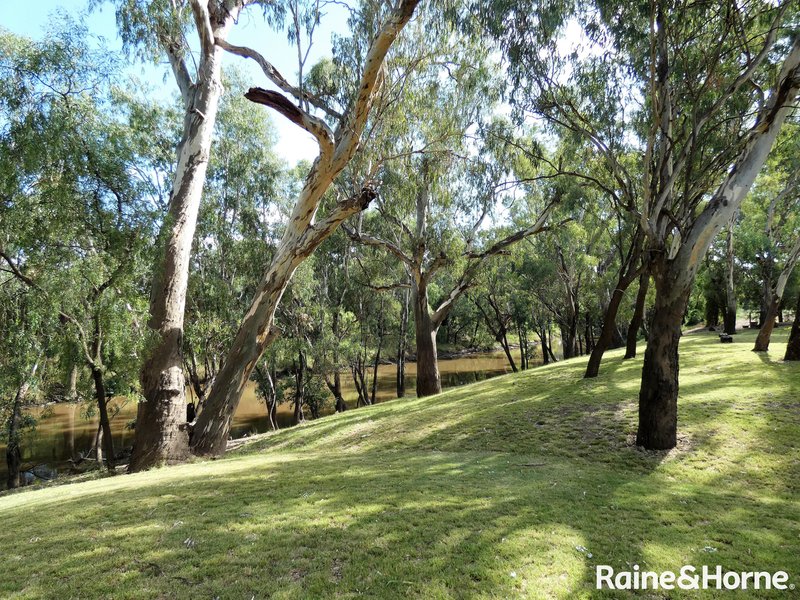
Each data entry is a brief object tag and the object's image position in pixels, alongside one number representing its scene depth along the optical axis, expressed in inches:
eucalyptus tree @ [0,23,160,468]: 244.5
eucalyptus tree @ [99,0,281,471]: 308.2
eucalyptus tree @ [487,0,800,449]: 233.5
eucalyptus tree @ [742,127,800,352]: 438.9
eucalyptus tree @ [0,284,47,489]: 265.0
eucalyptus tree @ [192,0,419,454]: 279.8
